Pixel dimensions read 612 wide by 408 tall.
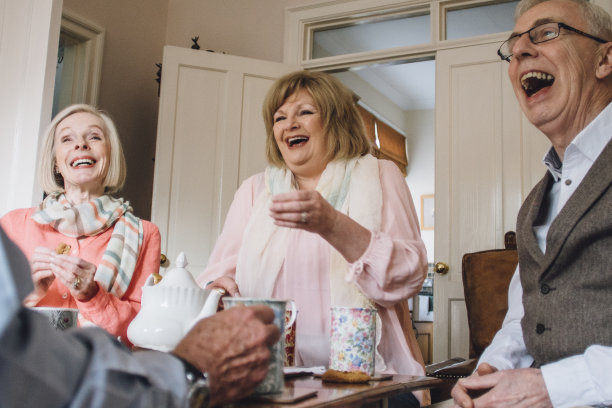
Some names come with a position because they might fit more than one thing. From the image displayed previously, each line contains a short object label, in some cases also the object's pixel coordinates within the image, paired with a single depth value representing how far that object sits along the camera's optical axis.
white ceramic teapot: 0.99
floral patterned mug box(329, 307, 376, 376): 1.10
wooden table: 0.83
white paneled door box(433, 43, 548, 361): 3.52
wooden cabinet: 6.24
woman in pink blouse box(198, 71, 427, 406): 1.43
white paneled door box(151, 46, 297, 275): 3.79
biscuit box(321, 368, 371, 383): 1.05
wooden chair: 2.33
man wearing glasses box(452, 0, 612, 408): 1.09
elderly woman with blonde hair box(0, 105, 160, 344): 1.67
